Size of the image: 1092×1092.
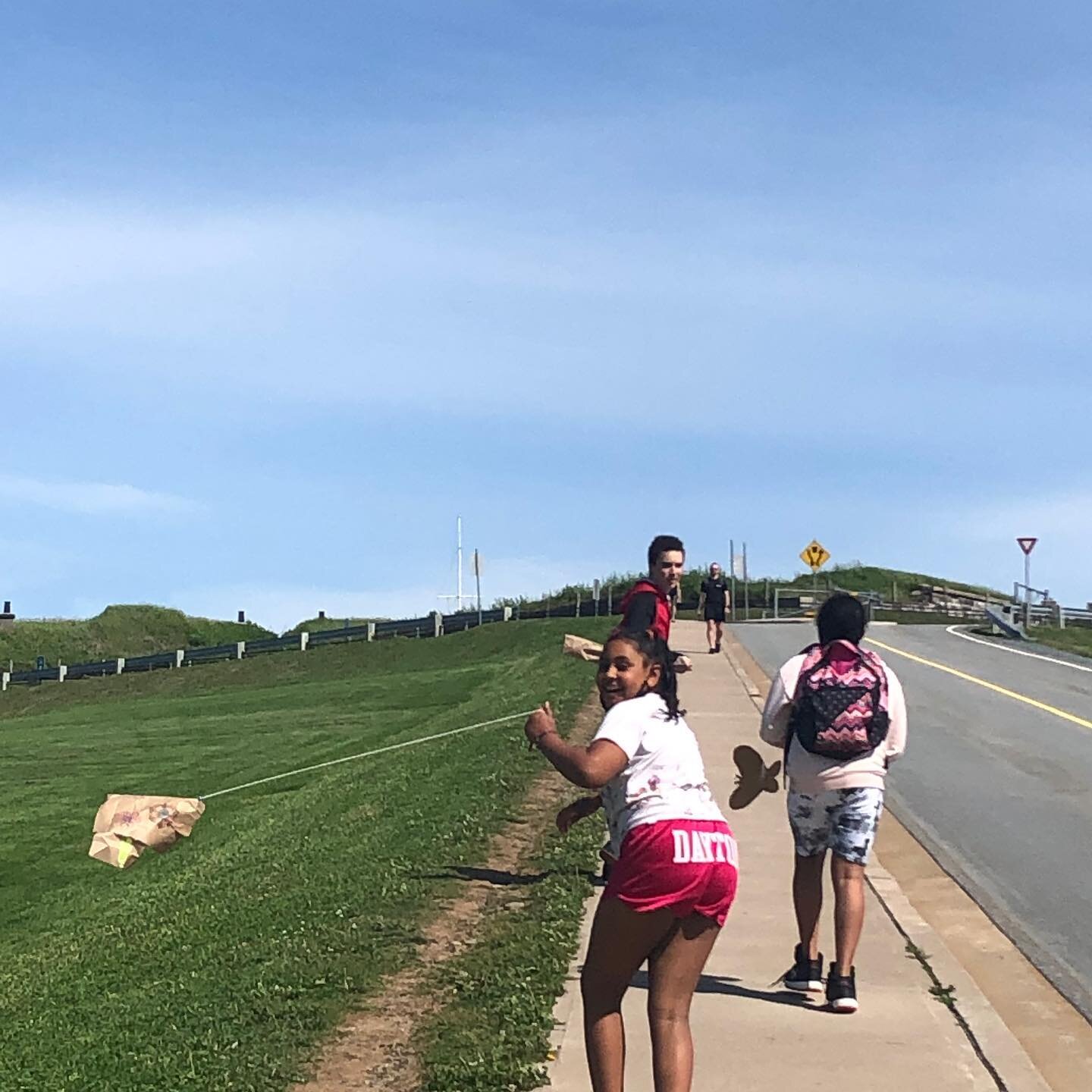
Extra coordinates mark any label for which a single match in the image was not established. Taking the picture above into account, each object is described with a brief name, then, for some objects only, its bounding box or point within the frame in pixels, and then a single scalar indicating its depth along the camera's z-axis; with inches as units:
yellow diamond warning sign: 2101.4
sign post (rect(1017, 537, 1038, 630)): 1690.5
